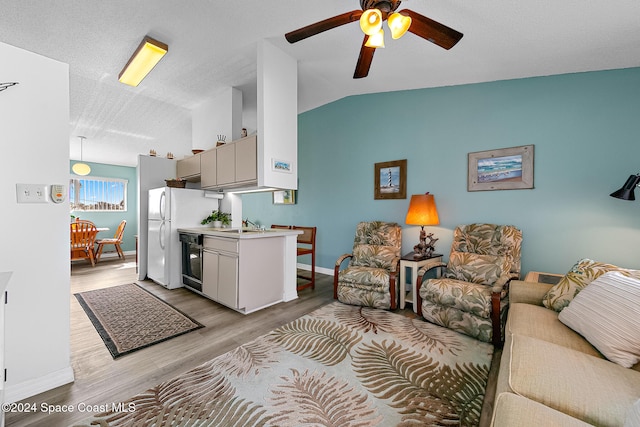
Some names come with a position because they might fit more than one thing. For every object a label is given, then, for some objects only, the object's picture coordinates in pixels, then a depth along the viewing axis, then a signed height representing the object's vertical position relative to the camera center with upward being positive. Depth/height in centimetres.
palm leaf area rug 143 -114
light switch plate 155 +9
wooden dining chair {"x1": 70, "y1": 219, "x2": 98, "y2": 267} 497 -63
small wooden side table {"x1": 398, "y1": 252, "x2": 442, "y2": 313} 289 -67
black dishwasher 333 -70
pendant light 542 +82
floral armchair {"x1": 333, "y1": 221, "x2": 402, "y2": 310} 291 -71
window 644 +35
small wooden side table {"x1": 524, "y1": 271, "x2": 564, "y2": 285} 227 -61
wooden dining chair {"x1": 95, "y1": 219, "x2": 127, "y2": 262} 558 -75
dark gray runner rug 225 -114
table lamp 310 -8
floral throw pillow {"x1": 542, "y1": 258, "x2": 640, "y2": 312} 161 -47
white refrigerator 366 -20
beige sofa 83 -67
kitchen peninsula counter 277 -68
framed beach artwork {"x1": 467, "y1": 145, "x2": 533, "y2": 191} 279 +46
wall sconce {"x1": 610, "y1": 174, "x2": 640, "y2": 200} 203 +17
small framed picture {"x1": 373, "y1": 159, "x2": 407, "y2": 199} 364 +43
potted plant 396 -18
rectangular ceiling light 258 +159
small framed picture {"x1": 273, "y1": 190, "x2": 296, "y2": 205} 509 +23
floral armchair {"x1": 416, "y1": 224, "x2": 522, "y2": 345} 221 -70
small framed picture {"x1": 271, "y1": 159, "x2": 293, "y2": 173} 297 +51
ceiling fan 158 +120
